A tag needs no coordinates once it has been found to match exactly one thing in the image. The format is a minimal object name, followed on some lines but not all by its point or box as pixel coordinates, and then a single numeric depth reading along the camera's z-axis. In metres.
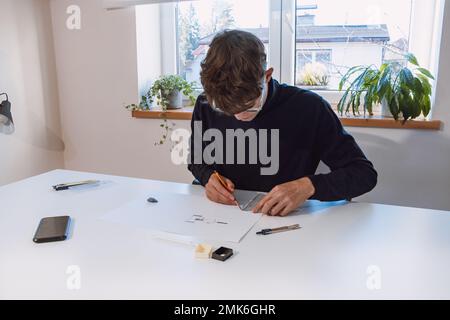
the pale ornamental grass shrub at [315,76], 2.26
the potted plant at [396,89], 1.77
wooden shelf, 1.86
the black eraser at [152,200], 1.22
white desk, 0.75
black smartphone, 0.97
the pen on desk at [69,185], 1.36
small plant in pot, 2.36
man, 1.13
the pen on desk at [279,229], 1.00
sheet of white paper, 1.00
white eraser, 0.87
